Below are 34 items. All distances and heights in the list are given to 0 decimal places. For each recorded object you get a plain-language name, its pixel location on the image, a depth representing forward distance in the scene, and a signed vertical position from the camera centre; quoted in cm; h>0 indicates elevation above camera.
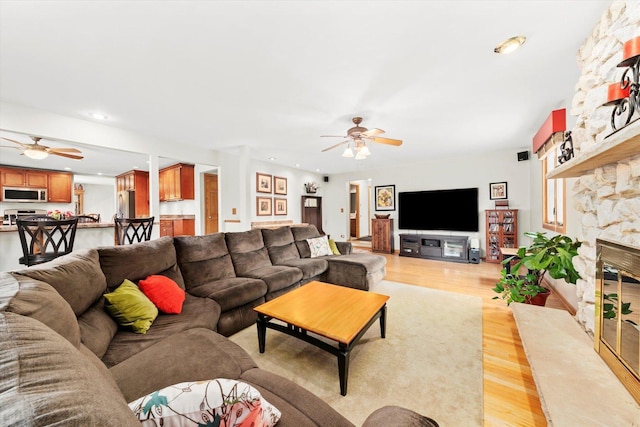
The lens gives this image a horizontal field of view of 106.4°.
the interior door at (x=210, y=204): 562 +23
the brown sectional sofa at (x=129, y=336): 40 -50
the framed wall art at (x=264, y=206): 563 +17
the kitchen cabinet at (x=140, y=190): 620 +63
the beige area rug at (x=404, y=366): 149 -119
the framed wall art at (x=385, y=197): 659 +41
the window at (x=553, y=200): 312 +15
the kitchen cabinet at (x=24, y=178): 533 +88
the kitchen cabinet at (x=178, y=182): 536 +74
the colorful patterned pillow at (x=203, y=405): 69 -57
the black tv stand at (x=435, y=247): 527 -83
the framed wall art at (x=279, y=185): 612 +74
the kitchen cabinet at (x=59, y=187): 590 +72
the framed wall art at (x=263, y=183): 563 +73
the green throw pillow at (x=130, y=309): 158 -64
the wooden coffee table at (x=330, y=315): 162 -82
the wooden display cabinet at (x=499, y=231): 488 -42
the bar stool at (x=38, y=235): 227 -20
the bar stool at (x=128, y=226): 306 -16
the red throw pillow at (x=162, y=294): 185 -63
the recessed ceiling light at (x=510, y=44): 176 +125
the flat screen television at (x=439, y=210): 550 +4
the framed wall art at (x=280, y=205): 613 +21
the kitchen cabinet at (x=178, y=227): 563 -31
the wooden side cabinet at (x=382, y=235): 636 -62
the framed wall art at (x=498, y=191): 514 +44
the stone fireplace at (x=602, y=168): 128 +28
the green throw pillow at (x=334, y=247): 410 -61
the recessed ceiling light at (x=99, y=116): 300 +126
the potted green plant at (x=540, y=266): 203 -48
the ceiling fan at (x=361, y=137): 301 +98
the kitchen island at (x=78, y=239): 273 -32
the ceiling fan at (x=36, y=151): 341 +94
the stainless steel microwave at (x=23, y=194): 530 +49
